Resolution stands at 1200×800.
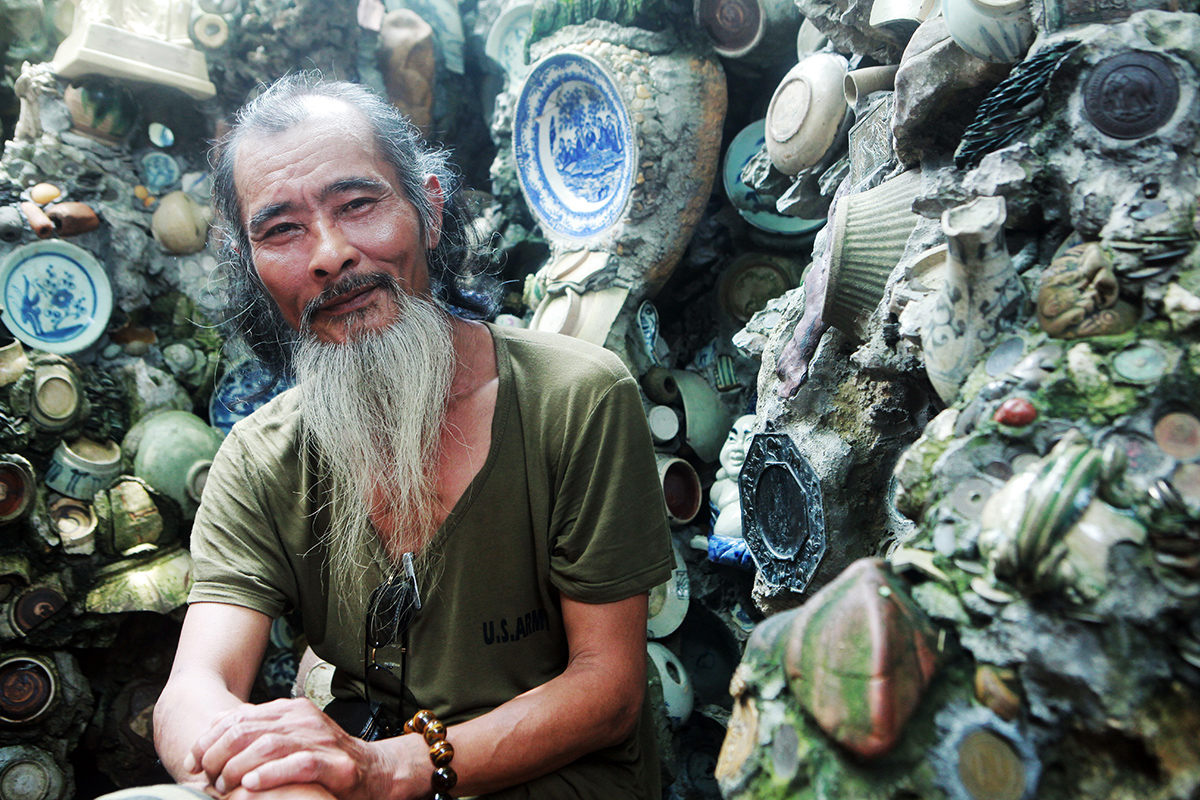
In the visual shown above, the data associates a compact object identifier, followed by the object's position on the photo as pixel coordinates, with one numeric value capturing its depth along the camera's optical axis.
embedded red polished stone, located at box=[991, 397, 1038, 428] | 0.94
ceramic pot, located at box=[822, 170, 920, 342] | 1.57
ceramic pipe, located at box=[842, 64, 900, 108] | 2.00
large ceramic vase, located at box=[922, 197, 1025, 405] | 1.03
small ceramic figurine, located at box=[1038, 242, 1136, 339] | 0.94
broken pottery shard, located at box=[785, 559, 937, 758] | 0.78
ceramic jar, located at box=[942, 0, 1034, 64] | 1.19
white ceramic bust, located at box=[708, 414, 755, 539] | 2.53
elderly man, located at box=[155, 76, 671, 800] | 1.36
